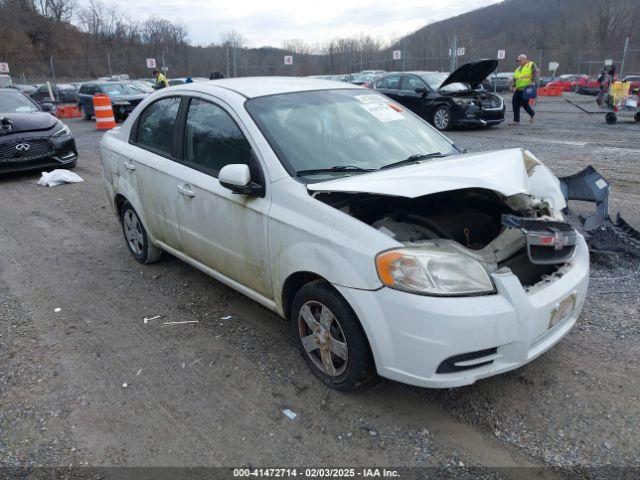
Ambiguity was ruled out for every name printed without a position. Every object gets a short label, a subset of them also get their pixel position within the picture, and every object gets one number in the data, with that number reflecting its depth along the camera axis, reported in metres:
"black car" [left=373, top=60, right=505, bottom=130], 13.61
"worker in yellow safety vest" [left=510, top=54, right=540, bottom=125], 13.45
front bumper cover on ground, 4.55
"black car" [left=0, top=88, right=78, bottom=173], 8.98
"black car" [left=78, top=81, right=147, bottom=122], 18.45
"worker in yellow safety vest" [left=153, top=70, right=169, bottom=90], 18.82
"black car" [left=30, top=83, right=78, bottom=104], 27.14
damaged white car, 2.49
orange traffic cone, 15.99
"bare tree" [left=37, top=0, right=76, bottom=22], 59.81
